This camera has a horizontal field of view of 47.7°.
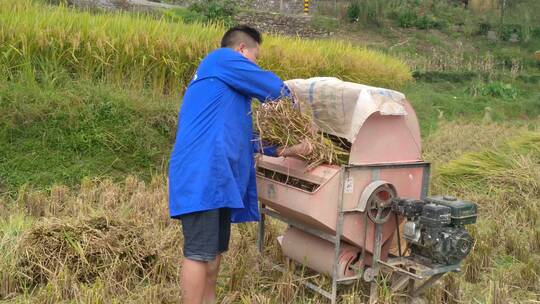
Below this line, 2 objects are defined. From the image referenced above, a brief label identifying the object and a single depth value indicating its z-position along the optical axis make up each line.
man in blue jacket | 3.07
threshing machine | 3.45
